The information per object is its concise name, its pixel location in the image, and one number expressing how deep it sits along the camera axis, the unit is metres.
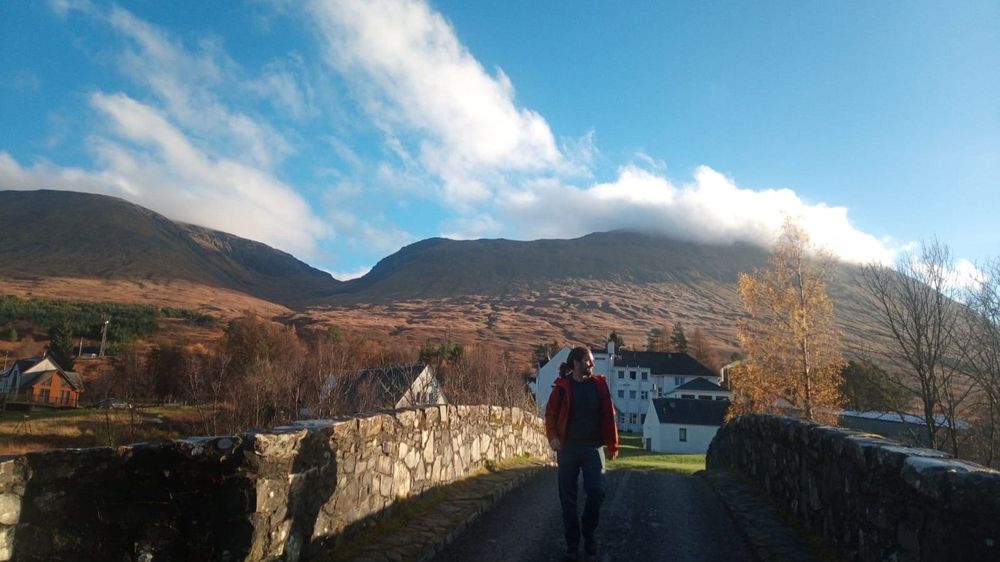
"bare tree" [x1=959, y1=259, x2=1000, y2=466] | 18.91
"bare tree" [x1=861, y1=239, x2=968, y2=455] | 20.67
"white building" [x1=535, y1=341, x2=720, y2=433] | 85.38
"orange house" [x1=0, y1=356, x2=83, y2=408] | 52.69
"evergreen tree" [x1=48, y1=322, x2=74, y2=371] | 65.00
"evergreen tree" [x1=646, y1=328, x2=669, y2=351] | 116.44
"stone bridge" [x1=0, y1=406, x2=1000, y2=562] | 3.74
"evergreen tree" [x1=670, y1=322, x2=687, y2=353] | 113.00
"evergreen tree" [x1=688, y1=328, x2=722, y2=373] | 107.06
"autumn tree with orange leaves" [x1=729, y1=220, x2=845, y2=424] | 23.72
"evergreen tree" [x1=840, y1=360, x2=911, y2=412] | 23.51
